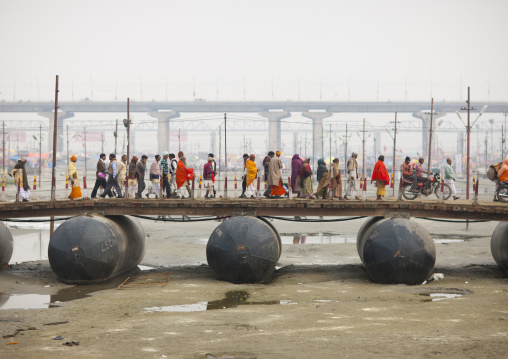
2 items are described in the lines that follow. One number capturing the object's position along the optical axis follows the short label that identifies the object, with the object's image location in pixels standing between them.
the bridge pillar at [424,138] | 170.89
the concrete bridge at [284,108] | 189.25
